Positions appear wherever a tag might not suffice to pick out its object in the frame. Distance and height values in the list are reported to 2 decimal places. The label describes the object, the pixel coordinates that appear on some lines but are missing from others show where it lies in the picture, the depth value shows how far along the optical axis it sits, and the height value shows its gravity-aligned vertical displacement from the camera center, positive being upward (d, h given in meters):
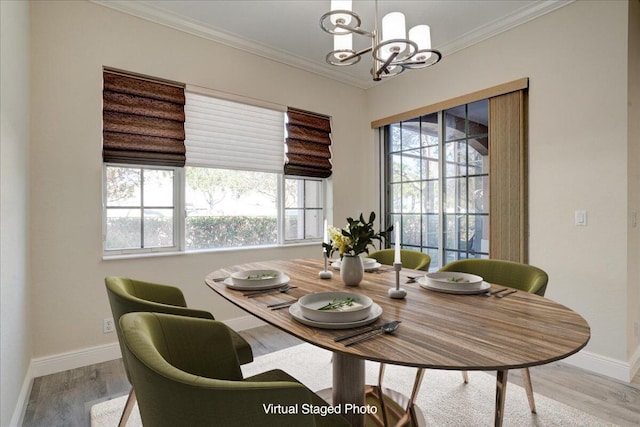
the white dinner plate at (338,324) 1.04 -0.35
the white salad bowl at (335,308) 1.06 -0.33
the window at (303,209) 3.67 +0.05
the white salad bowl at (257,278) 1.55 -0.32
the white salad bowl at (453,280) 1.46 -0.31
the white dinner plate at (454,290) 1.44 -0.33
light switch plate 2.43 -0.03
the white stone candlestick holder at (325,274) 1.78 -0.33
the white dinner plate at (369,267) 1.98 -0.32
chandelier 1.74 +0.97
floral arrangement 1.55 -0.11
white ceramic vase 1.58 -0.27
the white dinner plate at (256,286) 1.54 -0.34
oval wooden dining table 0.84 -0.35
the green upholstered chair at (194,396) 0.63 -0.36
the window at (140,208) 2.66 +0.05
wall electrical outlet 2.51 -0.85
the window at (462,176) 2.82 +0.39
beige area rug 1.77 -1.10
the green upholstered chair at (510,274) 1.71 -0.34
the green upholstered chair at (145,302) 1.30 -0.39
